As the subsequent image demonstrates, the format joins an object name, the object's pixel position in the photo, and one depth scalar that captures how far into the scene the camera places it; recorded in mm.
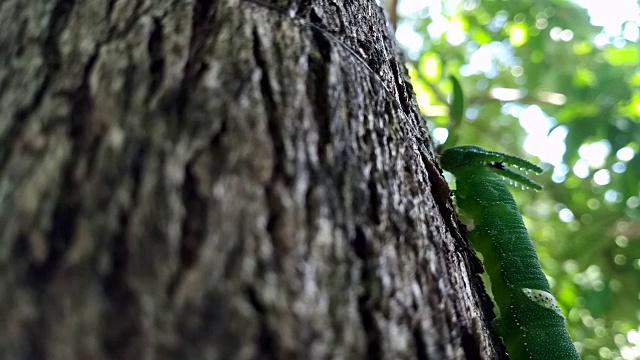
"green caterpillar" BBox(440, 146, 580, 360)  124
